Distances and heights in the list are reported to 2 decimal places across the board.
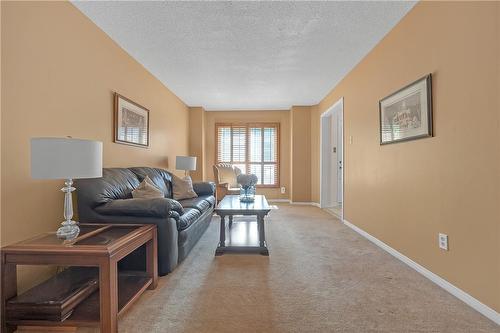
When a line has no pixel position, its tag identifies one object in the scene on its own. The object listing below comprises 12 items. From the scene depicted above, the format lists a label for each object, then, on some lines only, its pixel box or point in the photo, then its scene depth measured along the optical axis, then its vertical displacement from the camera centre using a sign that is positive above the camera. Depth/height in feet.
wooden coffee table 8.87 -2.06
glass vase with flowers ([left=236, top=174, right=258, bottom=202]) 11.26 -0.65
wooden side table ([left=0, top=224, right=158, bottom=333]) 4.59 -1.78
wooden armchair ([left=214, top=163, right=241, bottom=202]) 16.24 -0.80
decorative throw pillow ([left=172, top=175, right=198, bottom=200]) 12.36 -1.01
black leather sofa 7.03 -1.31
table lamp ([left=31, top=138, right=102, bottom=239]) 4.76 +0.19
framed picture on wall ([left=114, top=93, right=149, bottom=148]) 10.09 +2.15
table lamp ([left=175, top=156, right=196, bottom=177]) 16.12 +0.43
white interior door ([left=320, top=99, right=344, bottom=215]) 18.89 +0.92
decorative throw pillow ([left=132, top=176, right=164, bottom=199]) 8.82 -0.81
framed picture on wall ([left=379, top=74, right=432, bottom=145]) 7.15 +1.86
